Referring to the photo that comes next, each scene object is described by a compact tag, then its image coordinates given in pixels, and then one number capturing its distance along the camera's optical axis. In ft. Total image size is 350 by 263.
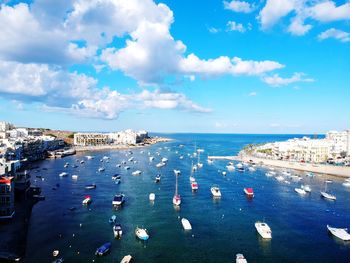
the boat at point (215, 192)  258.10
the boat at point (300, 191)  276.21
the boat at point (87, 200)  224.94
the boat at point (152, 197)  239.09
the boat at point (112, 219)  183.11
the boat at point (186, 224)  175.44
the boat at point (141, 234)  157.79
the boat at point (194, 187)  281.33
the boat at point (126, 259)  132.67
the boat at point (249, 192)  262.90
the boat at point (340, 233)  165.68
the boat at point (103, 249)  139.94
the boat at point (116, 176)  330.09
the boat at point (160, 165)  432.17
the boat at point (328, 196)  254.10
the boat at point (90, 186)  280.10
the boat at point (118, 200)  219.41
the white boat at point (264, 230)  164.45
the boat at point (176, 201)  224.94
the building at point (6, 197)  171.83
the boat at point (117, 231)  160.90
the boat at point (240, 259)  133.70
